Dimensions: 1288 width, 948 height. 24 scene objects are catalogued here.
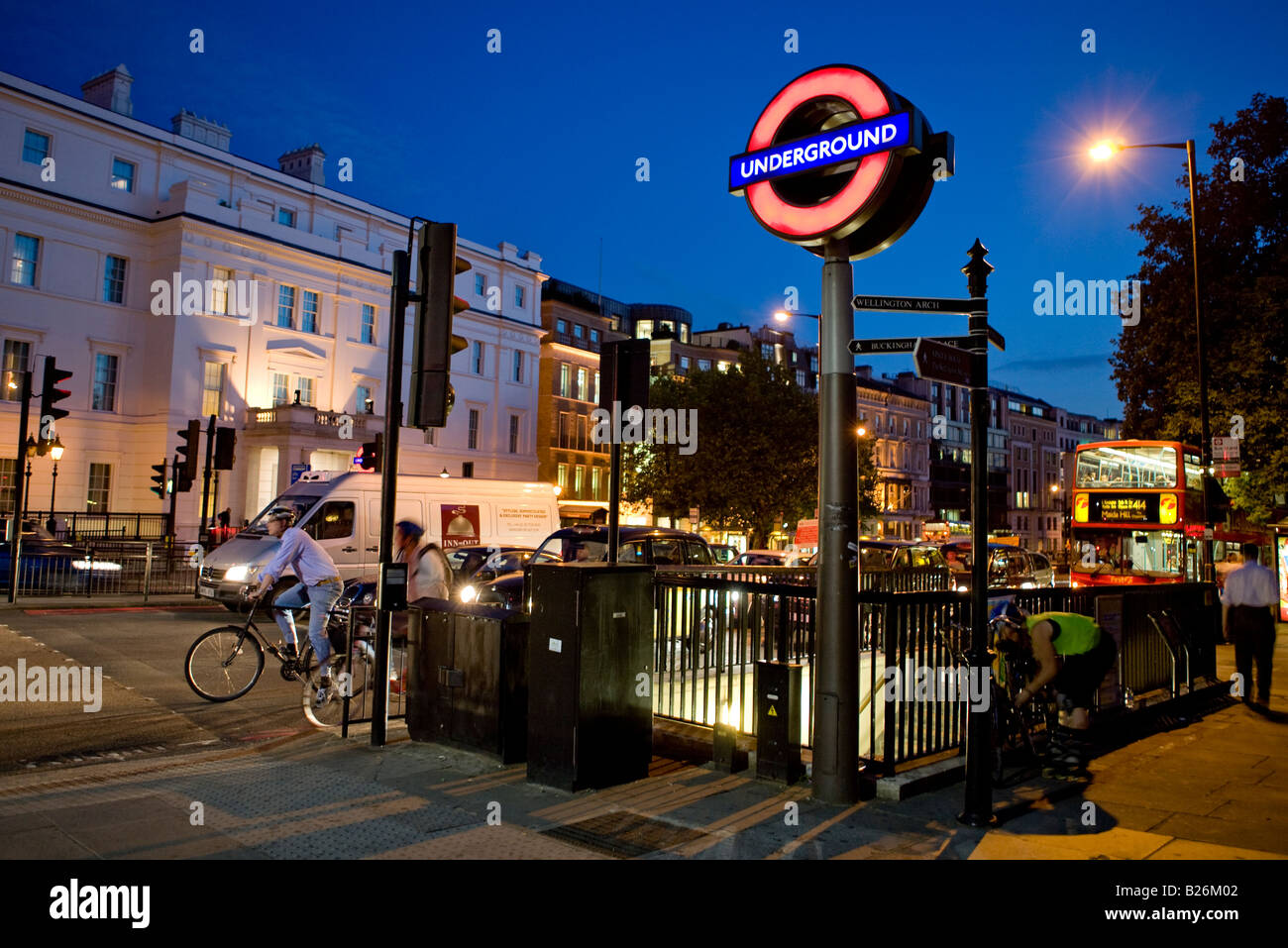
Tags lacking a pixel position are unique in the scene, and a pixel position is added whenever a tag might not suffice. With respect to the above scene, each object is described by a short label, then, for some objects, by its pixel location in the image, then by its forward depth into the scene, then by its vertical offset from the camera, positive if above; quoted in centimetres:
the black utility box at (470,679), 695 -109
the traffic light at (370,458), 1951 +169
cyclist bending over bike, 716 -88
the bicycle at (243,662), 889 -126
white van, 1683 +45
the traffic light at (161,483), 2428 +132
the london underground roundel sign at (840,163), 598 +256
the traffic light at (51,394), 1925 +283
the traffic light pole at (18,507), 1873 +48
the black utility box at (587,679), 628 -95
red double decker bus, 2222 +99
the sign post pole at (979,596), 575 -30
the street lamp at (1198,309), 1814 +545
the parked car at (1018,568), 2127 -44
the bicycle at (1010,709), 682 -125
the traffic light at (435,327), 782 +178
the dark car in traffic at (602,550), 1401 -13
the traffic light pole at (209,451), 2455 +228
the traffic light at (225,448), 2352 +220
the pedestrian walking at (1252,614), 1091 -71
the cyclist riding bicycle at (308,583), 891 -47
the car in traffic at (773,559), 2400 -36
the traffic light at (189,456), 2392 +200
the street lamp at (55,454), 2916 +247
